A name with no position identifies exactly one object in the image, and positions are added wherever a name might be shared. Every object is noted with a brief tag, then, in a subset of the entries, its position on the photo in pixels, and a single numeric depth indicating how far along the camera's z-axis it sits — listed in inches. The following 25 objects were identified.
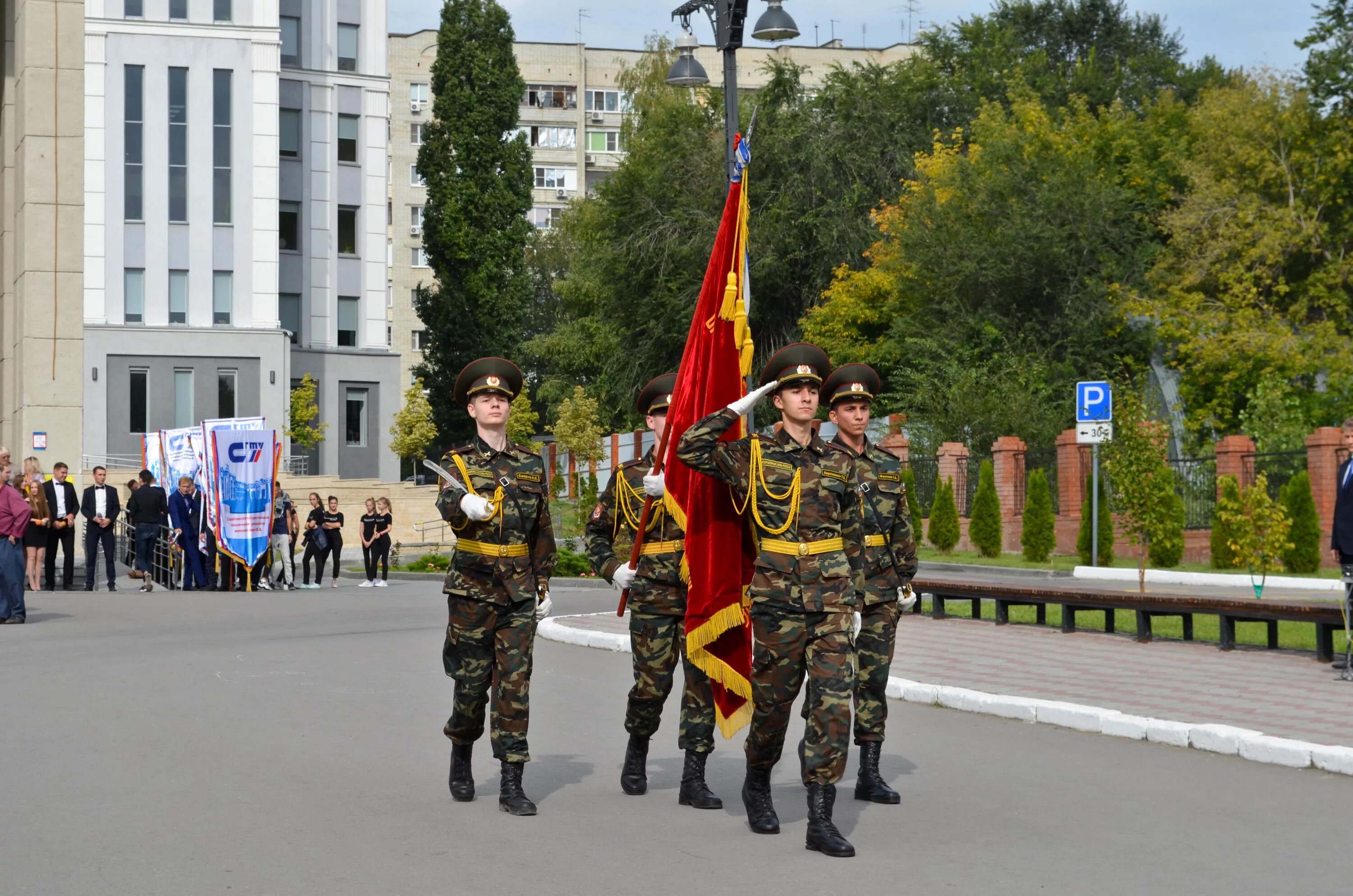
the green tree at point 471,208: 2608.3
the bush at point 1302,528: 1112.2
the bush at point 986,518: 1342.3
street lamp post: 572.7
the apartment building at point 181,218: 2107.5
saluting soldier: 263.0
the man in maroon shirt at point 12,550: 717.3
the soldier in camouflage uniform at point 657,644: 305.7
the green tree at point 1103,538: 1237.7
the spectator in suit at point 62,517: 986.7
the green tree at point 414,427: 2240.4
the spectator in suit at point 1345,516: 492.4
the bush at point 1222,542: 1047.5
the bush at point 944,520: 1385.3
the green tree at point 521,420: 2422.5
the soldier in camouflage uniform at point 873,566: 312.3
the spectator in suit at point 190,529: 996.6
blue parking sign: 1040.8
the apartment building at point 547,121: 3582.7
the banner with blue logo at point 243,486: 982.4
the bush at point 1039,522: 1279.5
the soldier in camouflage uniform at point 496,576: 294.4
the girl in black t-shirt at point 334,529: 1086.4
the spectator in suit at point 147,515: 1013.2
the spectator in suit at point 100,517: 997.2
